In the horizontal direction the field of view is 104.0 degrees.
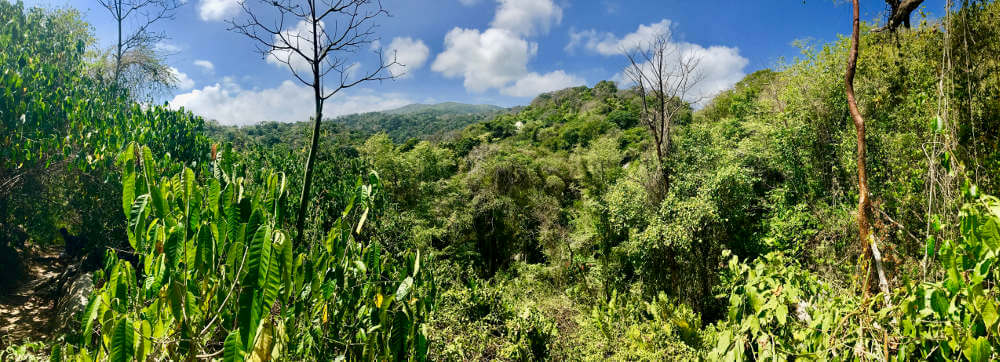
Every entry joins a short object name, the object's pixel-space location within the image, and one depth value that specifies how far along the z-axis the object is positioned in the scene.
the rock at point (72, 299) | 5.55
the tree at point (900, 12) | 3.59
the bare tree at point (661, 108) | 9.58
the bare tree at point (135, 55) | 9.73
